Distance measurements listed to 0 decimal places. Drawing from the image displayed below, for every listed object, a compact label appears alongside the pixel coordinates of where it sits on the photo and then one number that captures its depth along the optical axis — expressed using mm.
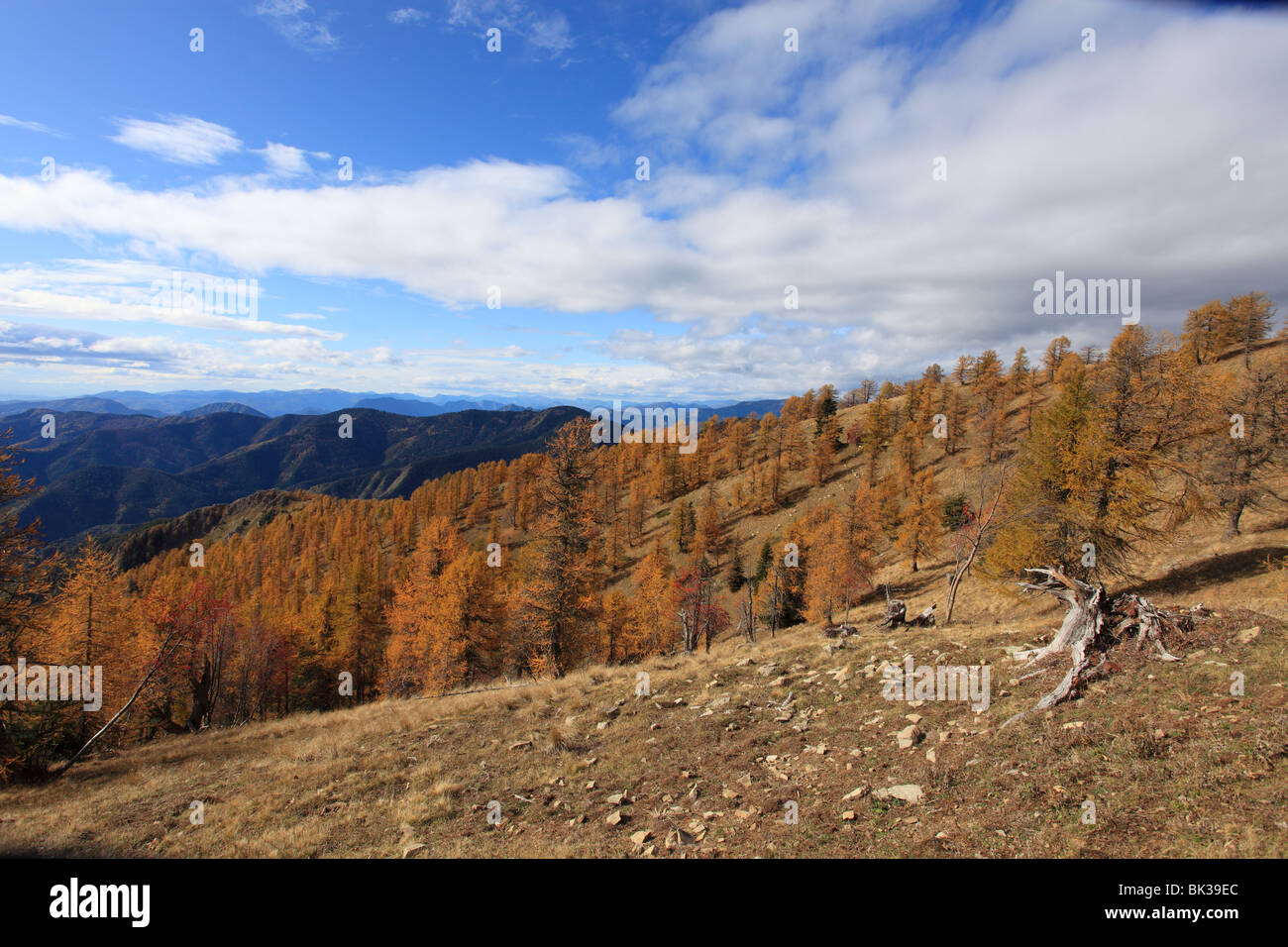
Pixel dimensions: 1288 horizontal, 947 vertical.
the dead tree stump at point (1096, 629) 10281
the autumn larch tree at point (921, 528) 53844
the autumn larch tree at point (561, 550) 25812
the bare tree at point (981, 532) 25867
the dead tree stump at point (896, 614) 24062
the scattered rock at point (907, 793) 8055
